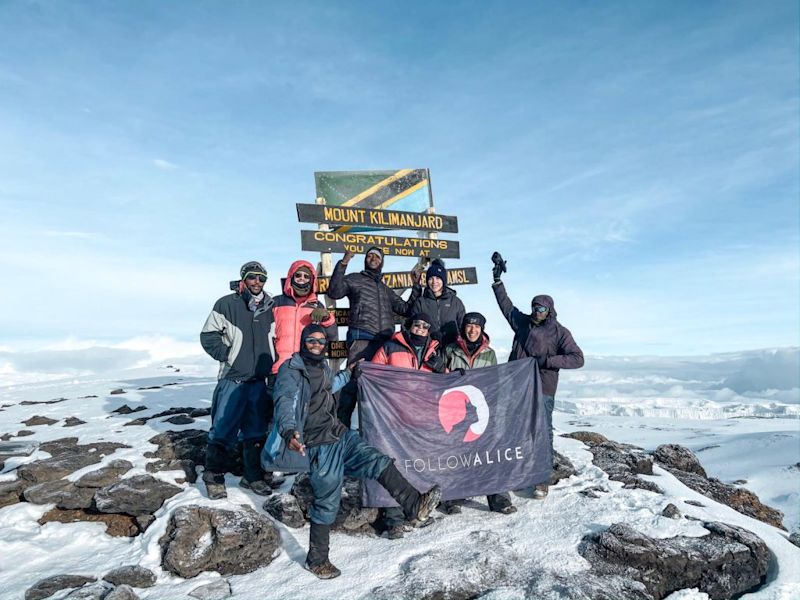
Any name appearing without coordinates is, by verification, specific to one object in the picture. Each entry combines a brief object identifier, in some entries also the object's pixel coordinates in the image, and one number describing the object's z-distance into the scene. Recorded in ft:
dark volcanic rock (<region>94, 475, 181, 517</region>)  20.03
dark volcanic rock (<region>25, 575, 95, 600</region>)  15.24
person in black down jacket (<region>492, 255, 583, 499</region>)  22.74
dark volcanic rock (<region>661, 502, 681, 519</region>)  19.22
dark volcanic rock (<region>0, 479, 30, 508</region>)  21.41
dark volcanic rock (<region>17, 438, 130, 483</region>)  22.91
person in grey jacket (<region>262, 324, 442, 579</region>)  15.99
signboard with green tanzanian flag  33.53
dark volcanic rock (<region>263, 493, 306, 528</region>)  19.60
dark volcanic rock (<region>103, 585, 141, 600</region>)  14.58
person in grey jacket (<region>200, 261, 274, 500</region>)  21.45
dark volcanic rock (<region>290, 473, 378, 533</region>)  19.71
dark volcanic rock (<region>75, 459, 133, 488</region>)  21.76
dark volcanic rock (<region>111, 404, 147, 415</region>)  37.67
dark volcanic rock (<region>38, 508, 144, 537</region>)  19.62
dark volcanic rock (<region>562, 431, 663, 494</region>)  23.07
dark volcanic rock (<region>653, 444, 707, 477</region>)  29.12
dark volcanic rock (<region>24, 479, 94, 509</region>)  20.80
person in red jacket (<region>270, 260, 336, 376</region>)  21.39
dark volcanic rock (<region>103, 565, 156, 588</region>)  16.10
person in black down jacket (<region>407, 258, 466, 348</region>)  26.00
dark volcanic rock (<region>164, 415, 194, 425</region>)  32.36
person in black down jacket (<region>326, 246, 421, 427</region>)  25.85
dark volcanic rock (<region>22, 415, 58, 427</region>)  35.75
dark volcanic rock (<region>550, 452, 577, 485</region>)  23.90
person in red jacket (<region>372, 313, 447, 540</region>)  21.18
